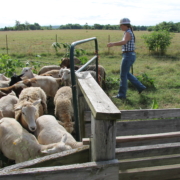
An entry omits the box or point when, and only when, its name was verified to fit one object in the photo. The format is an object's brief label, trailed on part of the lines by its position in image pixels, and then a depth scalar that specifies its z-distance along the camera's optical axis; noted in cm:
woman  593
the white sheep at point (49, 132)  376
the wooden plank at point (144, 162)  160
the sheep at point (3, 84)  653
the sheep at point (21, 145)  334
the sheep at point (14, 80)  659
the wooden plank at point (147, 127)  285
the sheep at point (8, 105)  482
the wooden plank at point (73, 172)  131
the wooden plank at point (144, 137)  182
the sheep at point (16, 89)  586
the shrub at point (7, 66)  839
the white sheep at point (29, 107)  415
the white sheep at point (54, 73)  768
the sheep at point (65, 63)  846
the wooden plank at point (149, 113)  289
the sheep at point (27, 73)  716
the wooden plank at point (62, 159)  159
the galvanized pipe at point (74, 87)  271
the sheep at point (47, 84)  646
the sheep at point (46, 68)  851
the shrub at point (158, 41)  1664
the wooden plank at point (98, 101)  130
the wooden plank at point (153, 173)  165
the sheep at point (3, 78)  718
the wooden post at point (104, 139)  134
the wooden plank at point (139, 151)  158
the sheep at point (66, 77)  668
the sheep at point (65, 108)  463
